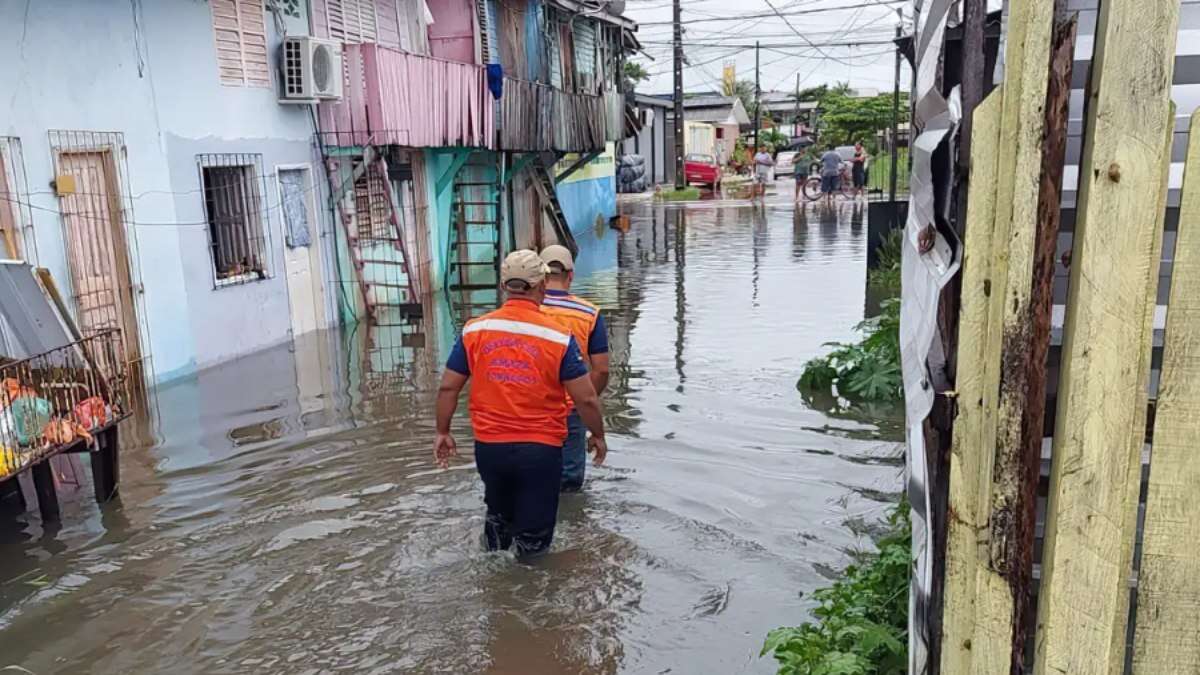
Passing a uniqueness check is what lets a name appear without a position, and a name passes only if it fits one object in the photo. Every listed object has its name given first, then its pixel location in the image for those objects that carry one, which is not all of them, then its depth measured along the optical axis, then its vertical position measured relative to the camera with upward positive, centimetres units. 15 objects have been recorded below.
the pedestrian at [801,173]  3494 -102
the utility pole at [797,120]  6538 +157
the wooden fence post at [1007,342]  212 -45
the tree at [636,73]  5291 +394
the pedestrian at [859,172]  3506 -106
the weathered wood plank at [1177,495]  209 -77
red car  3994 -100
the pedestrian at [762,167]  3956 -88
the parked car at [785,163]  5219 -104
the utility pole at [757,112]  5441 +176
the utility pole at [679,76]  3450 +240
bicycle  3541 -158
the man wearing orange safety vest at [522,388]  504 -118
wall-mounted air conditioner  1249 +110
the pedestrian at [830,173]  3416 -103
